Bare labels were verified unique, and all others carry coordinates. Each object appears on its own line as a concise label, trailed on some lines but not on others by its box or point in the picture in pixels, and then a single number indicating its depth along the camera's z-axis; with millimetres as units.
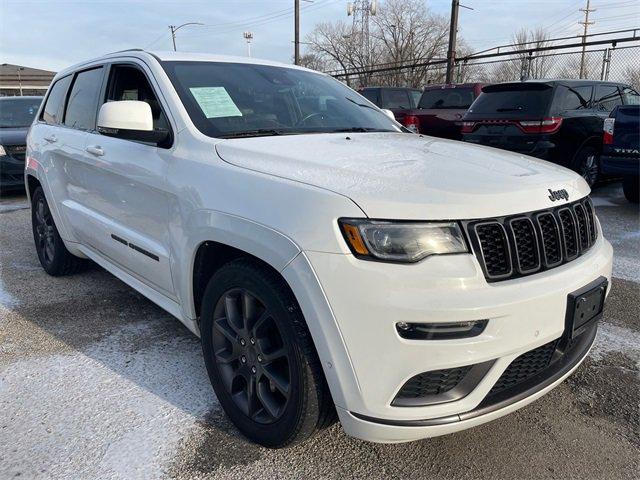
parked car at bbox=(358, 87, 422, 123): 13430
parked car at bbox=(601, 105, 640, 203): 6746
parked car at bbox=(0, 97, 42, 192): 8727
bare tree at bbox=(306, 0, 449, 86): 39031
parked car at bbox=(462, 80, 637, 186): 7672
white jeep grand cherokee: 1866
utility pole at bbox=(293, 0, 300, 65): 27080
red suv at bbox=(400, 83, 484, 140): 11656
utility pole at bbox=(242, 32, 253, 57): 44700
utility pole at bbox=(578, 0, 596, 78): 48228
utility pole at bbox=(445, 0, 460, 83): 16500
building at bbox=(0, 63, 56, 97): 49781
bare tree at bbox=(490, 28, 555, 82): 16641
